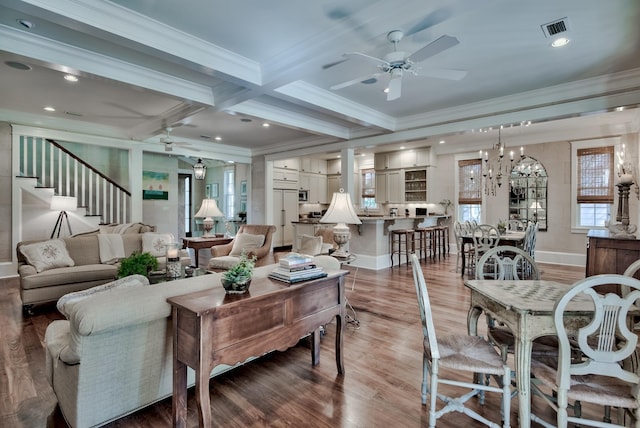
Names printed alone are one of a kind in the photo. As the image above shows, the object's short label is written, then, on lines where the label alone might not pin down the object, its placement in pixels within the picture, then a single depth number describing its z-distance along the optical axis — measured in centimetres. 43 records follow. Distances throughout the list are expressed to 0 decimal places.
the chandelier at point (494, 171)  761
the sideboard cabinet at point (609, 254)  374
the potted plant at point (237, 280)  182
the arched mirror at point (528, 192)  719
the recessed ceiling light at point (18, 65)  352
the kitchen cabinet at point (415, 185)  877
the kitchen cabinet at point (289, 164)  911
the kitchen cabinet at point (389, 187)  909
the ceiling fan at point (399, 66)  255
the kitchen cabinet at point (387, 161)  905
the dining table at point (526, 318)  161
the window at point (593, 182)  635
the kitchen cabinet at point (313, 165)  993
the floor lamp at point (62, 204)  555
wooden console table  158
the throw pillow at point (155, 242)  493
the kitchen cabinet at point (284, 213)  916
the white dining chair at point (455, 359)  168
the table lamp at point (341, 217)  337
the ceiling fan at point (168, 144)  588
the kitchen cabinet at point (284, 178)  911
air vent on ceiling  280
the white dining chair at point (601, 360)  141
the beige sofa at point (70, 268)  376
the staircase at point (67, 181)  581
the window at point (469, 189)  810
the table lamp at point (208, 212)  617
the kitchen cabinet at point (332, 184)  1052
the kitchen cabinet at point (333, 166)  1051
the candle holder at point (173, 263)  324
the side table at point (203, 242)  580
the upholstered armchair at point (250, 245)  508
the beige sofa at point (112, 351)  166
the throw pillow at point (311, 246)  405
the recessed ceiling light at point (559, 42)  308
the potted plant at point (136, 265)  326
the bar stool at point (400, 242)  649
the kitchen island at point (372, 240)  636
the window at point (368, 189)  991
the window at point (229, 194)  1071
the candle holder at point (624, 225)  390
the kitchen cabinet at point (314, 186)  996
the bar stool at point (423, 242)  721
